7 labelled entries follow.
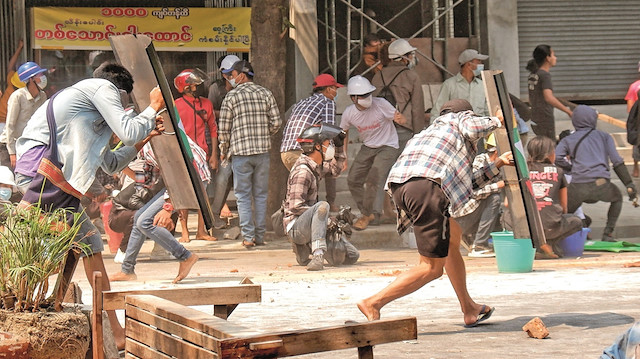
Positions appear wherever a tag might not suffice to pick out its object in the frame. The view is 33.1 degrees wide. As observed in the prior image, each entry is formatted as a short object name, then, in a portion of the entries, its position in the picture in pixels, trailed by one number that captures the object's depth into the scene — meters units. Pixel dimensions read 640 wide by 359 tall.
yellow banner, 16.58
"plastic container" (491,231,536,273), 10.50
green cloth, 12.62
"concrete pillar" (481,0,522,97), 17.77
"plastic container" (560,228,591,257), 12.04
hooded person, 13.05
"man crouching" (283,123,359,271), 11.18
